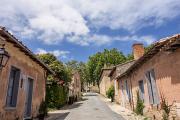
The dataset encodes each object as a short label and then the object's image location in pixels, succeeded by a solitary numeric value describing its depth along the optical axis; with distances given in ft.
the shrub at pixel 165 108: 28.83
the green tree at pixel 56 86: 64.18
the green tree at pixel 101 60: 172.35
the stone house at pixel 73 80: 100.50
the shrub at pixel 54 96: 64.08
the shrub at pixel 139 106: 43.73
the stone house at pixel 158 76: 26.17
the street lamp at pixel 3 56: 20.08
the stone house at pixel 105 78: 126.92
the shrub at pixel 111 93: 87.36
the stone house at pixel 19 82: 25.66
